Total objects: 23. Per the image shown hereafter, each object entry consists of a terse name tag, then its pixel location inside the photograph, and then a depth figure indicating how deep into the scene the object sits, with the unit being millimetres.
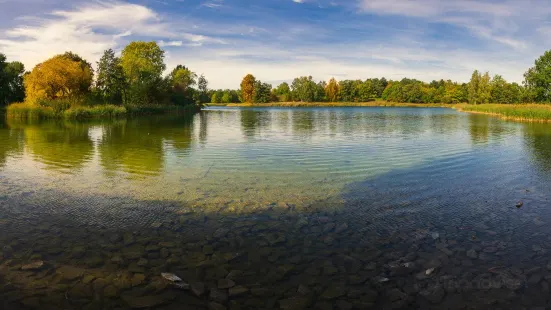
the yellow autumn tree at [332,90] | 157625
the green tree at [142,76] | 66438
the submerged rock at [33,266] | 5922
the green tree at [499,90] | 106875
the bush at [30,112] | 47531
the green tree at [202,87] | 110375
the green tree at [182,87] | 79062
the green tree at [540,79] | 74375
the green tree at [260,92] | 151000
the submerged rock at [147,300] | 4986
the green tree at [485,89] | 103375
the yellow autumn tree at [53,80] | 49438
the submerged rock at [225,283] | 5480
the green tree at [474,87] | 105312
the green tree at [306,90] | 154000
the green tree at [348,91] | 157012
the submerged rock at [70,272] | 5688
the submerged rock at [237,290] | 5305
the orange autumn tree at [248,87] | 153375
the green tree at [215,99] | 172750
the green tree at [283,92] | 163250
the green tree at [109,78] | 62688
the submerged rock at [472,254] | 6545
